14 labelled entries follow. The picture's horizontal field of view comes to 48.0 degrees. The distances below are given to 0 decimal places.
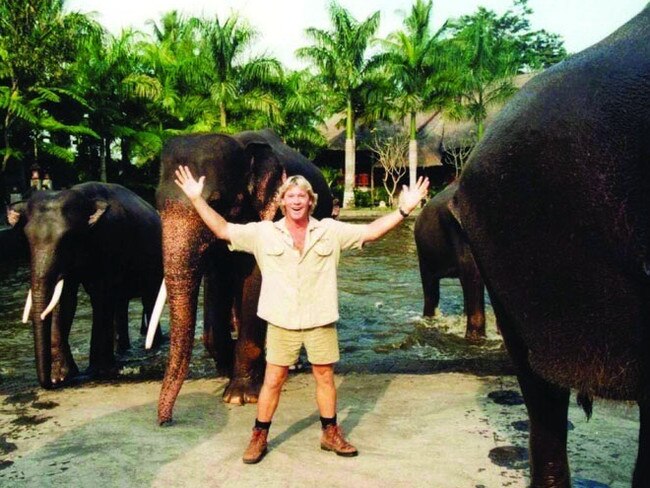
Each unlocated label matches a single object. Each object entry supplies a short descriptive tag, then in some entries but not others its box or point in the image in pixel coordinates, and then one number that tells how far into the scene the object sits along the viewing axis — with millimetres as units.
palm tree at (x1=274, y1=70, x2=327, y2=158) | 34781
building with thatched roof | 37625
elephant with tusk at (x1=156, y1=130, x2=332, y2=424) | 4688
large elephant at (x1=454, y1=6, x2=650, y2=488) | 1928
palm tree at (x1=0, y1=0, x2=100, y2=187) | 23500
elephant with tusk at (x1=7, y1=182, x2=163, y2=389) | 5855
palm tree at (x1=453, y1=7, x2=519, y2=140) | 35031
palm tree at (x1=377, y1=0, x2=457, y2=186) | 34281
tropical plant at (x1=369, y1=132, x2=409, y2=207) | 36188
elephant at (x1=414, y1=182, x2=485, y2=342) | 8297
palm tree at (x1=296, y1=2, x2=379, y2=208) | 34312
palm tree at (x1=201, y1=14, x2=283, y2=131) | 31766
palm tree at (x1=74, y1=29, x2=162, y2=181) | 29469
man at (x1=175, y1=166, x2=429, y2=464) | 3924
